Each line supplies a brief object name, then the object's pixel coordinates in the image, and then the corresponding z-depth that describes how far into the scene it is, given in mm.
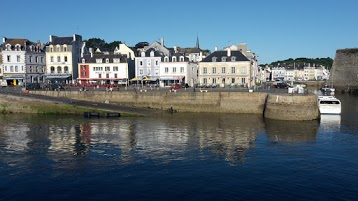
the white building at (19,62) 64438
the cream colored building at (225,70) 58281
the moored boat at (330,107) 39250
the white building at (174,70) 63281
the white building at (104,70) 64938
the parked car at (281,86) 59391
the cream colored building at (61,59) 66000
